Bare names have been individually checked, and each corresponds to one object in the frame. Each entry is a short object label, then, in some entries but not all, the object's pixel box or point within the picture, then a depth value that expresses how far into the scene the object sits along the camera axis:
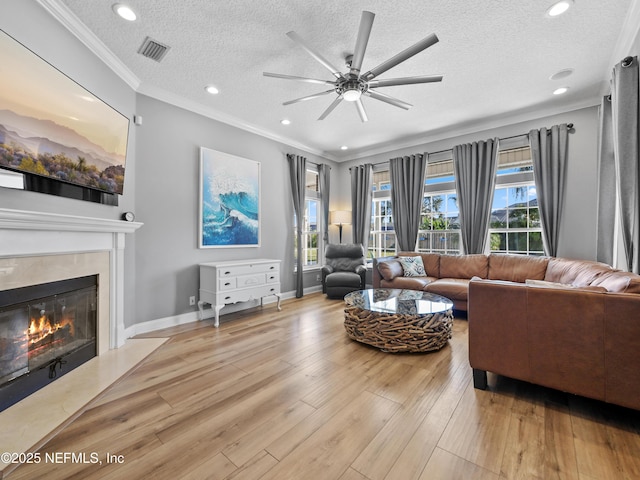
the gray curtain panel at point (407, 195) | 5.02
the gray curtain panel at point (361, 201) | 5.77
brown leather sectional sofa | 1.54
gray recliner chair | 4.86
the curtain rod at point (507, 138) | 3.72
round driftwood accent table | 2.61
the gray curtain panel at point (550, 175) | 3.74
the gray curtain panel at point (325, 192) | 5.79
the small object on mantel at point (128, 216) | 2.82
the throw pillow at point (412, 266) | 4.45
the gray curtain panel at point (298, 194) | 5.04
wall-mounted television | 1.64
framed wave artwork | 3.80
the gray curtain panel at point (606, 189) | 2.99
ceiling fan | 1.96
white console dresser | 3.49
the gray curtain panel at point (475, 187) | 4.29
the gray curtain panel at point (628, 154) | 2.18
